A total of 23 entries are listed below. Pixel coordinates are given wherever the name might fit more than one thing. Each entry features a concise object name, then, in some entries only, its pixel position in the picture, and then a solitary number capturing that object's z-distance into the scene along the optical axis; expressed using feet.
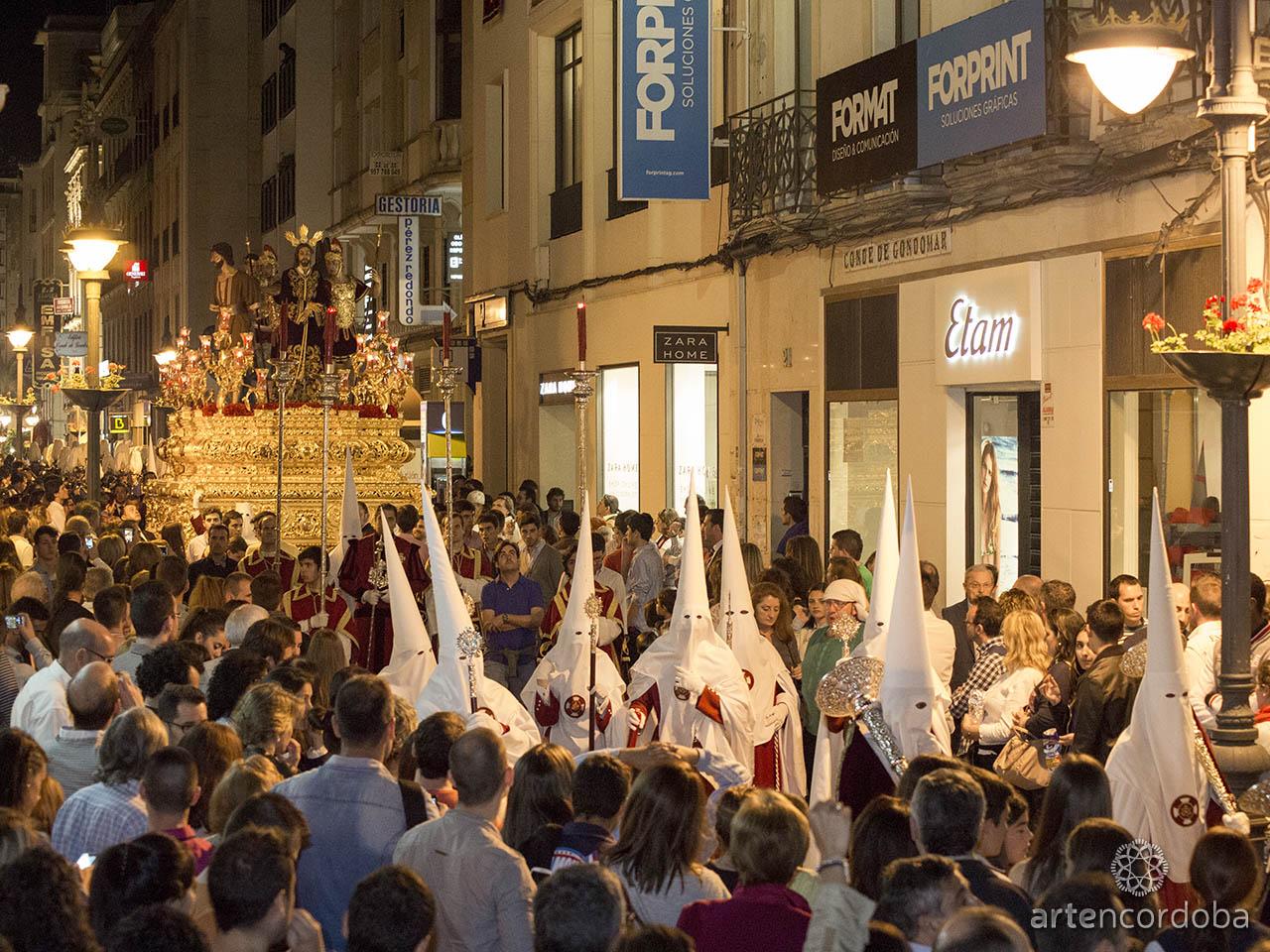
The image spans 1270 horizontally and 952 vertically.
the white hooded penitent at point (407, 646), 32.50
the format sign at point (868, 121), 55.36
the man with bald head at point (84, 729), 24.62
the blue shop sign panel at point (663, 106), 68.64
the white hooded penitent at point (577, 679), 35.45
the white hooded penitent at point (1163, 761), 25.88
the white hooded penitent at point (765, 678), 35.53
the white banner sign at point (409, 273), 130.21
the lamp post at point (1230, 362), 29.27
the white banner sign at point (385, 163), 129.70
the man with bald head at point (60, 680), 27.17
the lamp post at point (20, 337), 123.75
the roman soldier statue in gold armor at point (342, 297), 76.95
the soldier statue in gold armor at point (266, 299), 78.79
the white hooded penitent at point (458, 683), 29.91
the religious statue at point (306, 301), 76.89
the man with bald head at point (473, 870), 19.02
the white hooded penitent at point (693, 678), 33.76
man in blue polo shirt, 47.21
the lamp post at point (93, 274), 63.82
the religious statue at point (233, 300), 79.82
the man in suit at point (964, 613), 38.52
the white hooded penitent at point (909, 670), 27.68
